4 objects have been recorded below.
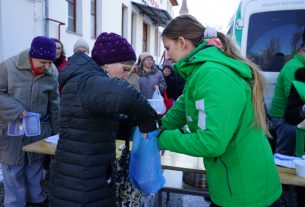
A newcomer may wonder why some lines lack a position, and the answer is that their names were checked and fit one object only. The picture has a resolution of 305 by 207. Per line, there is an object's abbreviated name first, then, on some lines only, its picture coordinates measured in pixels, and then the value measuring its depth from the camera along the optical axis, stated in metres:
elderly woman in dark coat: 1.42
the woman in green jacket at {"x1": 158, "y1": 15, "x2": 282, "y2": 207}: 1.33
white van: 4.30
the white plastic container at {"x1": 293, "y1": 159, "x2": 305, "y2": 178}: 2.33
